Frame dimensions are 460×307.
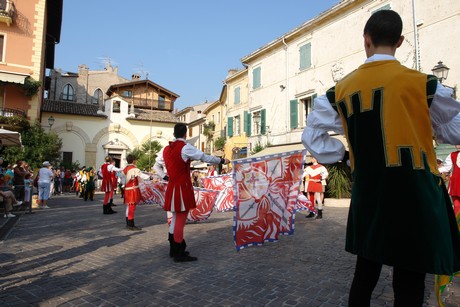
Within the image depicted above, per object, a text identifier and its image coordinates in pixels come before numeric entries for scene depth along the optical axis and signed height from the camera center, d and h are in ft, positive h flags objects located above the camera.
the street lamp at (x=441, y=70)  36.06 +12.18
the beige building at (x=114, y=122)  120.57 +21.84
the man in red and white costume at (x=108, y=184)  38.06 -0.67
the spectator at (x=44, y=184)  44.93 -0.88
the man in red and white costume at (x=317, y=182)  33.01 -0.17
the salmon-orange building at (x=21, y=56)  80.02 +29.99
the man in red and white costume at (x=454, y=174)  23.63 +0.57
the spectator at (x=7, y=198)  33.68 -2.20
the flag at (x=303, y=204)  24.67 -1.79
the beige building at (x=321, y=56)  51.83 +24.99
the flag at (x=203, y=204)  28.57 -2.16
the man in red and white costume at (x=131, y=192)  27.27 -1.13
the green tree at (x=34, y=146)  75.52 +7.54
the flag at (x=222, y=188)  35.73 -0.92
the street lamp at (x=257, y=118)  92.17 +17.06
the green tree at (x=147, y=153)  112.27 +9.55
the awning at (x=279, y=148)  74.99 +7.57
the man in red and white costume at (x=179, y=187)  17.21 -0.43
